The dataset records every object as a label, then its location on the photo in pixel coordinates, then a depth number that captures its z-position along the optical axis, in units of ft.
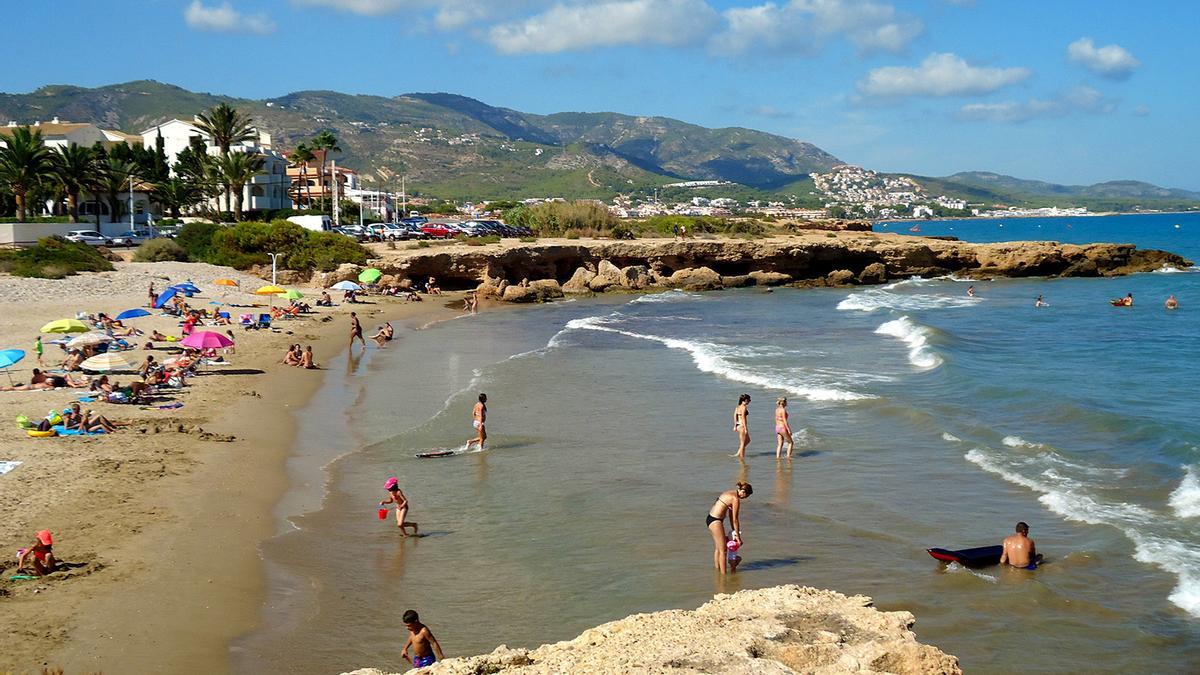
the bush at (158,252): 156.76
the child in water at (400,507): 44.42
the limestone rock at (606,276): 174.66
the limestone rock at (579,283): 171.01
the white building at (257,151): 253.03
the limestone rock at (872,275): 192.65
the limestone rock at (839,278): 187.73
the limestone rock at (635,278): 178.29
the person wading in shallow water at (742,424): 57.57
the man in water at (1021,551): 39.86
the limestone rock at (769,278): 187.11
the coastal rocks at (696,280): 181.37
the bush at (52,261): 129.90
